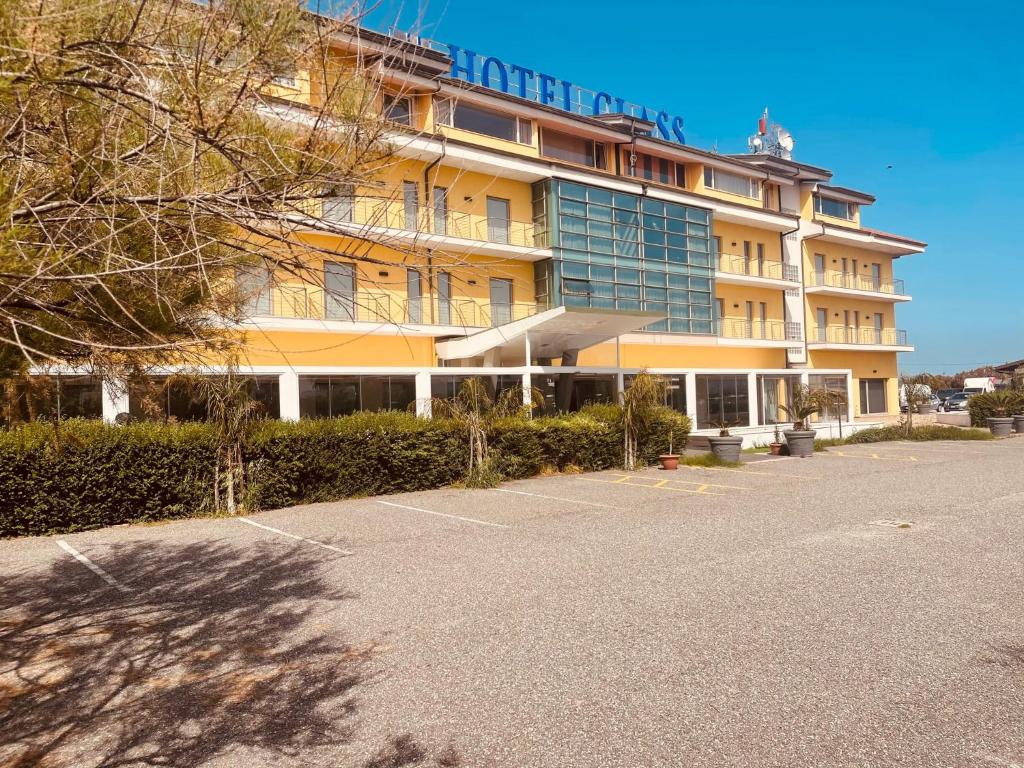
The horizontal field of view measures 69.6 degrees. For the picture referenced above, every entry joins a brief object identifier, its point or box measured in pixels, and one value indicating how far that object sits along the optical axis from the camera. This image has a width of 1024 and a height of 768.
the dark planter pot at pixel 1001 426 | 30.49
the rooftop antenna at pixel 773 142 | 41.00
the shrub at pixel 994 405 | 34.38
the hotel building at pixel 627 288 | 22.27
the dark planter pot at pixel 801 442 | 23.44
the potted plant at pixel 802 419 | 23.45
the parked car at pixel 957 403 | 54.11
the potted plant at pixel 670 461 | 19.06
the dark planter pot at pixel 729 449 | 20.75
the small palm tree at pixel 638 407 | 18.88
